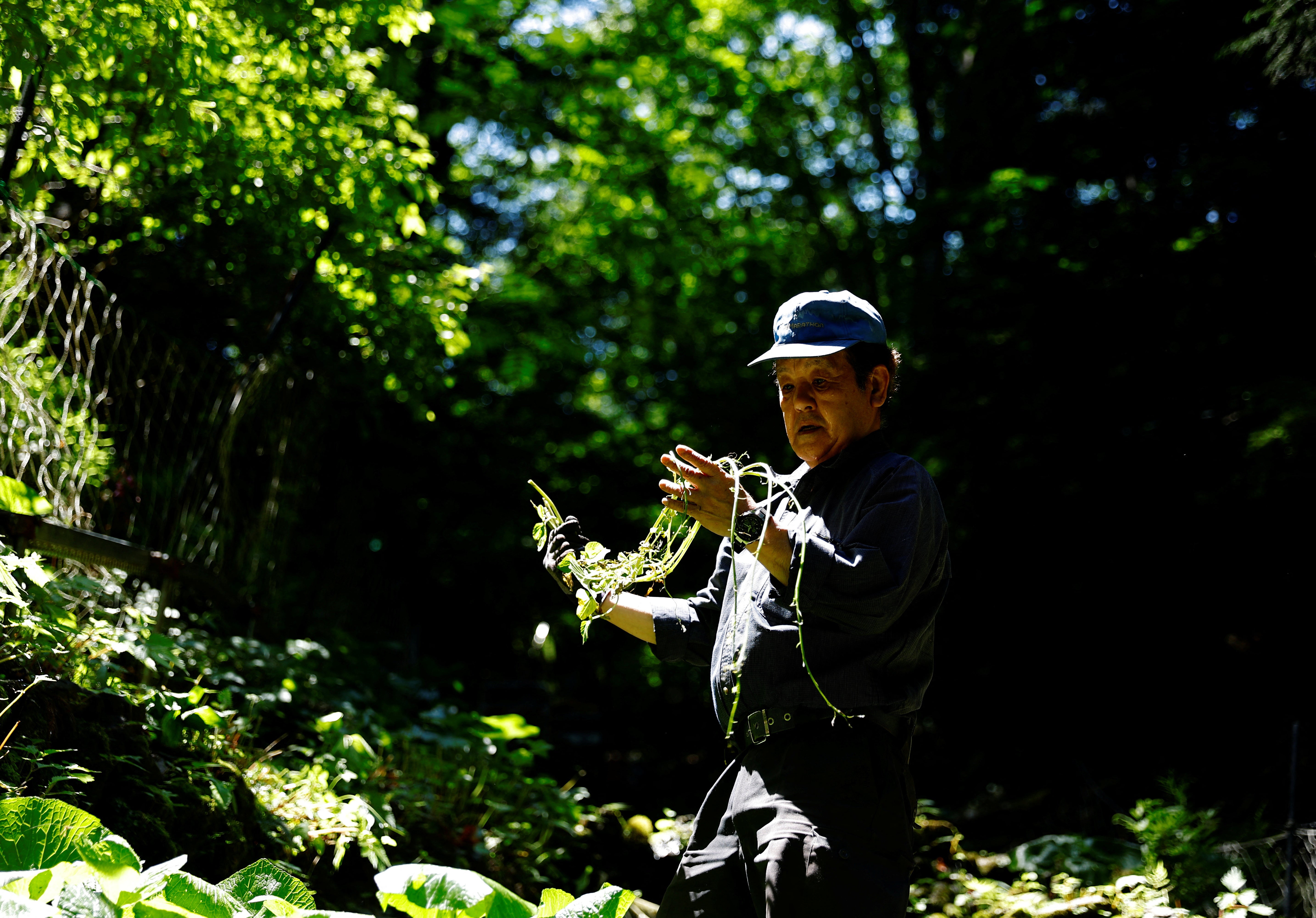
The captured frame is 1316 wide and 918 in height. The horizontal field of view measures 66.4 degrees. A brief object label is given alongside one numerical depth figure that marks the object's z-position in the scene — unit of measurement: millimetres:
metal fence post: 3111
